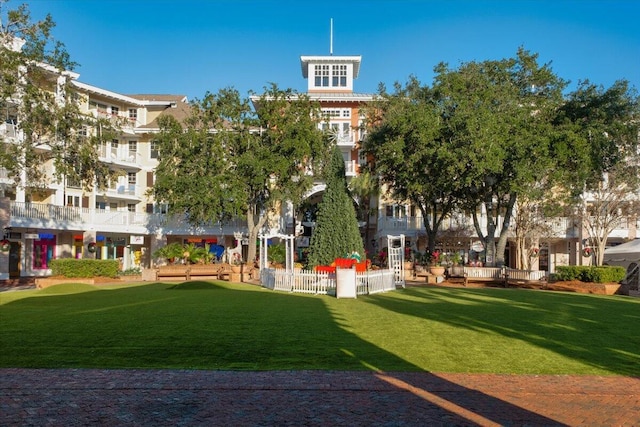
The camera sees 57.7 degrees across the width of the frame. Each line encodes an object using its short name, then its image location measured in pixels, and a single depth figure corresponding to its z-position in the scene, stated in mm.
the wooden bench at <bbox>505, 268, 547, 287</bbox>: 29828
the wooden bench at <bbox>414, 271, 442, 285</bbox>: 31375
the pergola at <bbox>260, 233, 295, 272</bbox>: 25953
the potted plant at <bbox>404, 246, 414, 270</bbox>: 34316
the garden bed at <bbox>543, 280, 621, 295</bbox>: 26797
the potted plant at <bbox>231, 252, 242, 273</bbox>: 31828
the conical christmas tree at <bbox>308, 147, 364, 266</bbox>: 26500
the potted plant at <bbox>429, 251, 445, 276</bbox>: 31688
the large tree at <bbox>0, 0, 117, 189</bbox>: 23312
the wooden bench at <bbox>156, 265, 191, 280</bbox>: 32125
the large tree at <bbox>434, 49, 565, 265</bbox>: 27281
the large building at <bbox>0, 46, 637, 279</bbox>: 40906
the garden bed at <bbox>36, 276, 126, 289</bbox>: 26792
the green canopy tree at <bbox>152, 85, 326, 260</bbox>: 37750
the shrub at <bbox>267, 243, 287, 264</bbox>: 36031
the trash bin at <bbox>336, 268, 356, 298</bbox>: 20109
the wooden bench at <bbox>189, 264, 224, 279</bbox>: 32125
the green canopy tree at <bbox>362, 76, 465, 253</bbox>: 28378
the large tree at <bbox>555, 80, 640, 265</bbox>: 27984
